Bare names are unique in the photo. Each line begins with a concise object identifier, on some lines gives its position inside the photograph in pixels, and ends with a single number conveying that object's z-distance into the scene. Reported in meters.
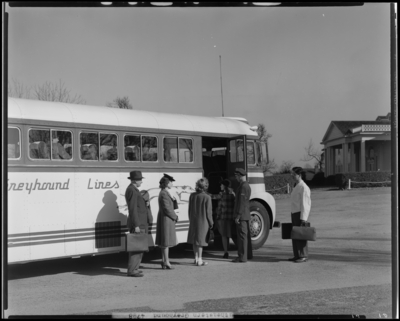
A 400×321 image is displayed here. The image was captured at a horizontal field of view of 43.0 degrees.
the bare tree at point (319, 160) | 40.64
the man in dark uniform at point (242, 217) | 10.18
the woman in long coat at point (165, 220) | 9.41
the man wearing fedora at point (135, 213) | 8.77
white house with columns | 39.84
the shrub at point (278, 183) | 32.69
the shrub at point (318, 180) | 38.53
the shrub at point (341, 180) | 33.94
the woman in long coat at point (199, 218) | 9.89
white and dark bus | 7.99
